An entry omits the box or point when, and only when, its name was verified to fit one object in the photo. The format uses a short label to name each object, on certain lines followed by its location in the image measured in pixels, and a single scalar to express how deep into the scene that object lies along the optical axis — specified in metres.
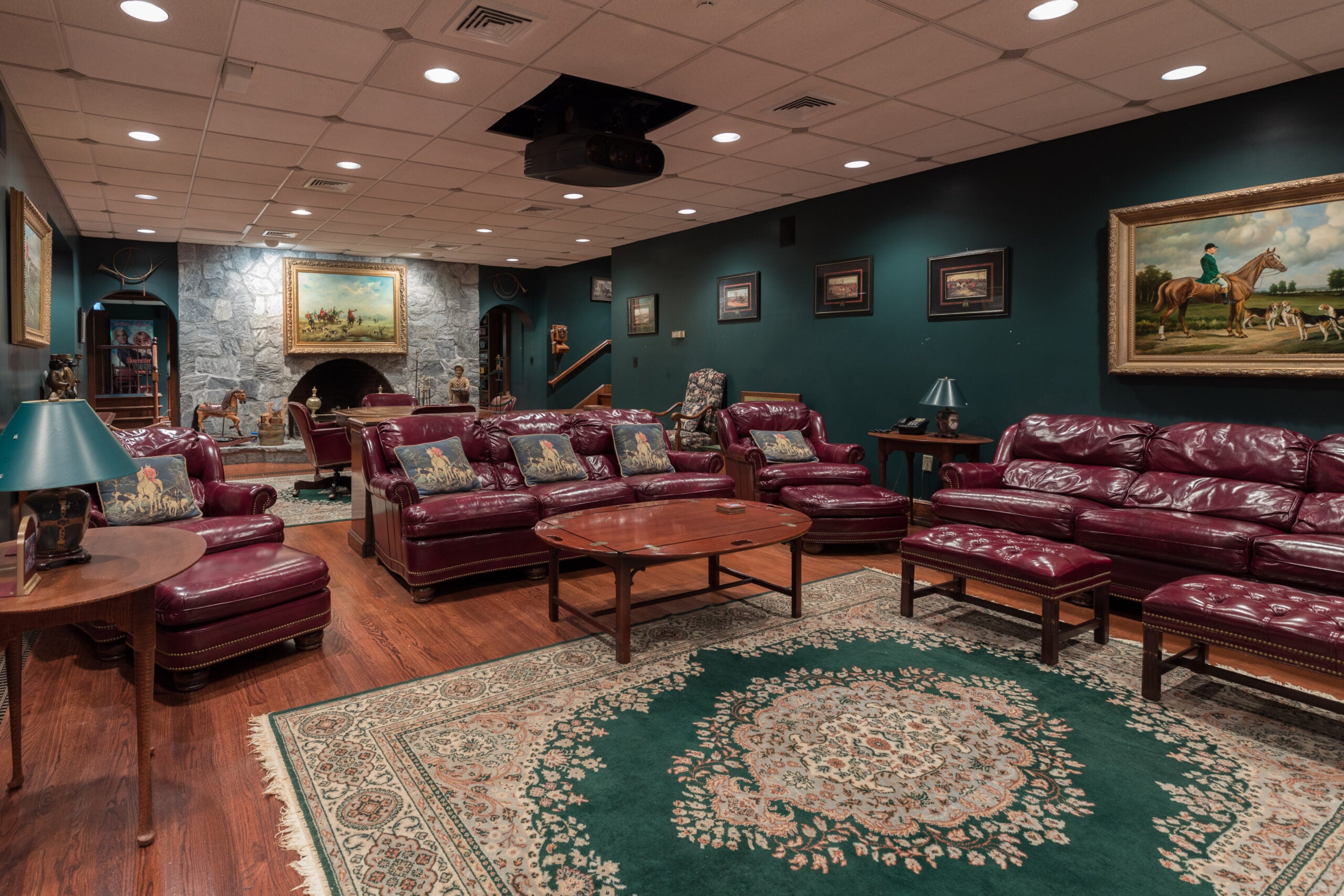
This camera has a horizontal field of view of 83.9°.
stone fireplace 9.78
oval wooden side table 1.83
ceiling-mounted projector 4.34
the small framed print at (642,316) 9.48
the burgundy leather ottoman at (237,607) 2.94
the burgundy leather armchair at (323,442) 7.12
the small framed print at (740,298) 7.90
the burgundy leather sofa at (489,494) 4.20
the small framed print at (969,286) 5.68
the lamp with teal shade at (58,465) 1.92
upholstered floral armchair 7.93
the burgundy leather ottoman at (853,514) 5.12
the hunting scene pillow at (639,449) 5.47
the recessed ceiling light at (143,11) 3.18
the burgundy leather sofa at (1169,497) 3.58
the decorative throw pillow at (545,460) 5.08
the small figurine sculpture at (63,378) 5.16
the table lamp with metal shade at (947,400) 5.55
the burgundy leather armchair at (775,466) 5.55
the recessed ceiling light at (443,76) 3.96
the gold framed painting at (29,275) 4.20
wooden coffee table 3.26
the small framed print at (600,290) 12.05
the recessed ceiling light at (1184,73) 3.98
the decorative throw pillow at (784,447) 5.89
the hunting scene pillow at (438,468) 4.62
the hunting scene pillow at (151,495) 3.58
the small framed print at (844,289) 6.71
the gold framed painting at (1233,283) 4.14
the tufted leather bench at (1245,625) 2.51
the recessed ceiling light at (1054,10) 3.25
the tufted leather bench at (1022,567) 3.25
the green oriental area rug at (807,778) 1.94
